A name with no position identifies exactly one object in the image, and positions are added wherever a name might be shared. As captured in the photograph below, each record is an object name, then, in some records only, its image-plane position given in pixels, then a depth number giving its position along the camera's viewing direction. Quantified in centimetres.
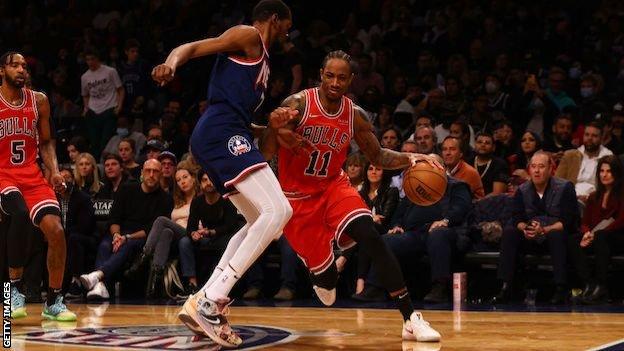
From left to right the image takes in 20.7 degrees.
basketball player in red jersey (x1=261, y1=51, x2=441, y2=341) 947
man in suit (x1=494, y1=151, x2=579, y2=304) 1413
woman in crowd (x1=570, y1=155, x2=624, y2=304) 1401
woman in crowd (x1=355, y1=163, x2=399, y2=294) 1511
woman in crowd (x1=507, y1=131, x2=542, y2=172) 1602
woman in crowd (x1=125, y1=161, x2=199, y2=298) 1587
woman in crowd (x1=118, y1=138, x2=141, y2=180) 1846
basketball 1001
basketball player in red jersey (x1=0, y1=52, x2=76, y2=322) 1160
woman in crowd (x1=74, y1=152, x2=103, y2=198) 1789
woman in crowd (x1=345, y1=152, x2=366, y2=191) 1574
